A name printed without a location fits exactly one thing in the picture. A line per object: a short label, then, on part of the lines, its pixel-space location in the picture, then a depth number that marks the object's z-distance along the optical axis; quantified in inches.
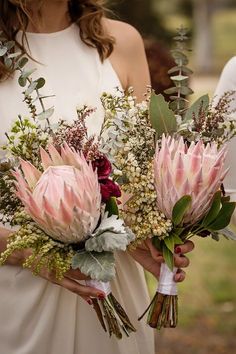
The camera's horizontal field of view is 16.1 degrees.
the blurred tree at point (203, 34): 914.1
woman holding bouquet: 117.1
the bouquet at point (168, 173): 96.0
